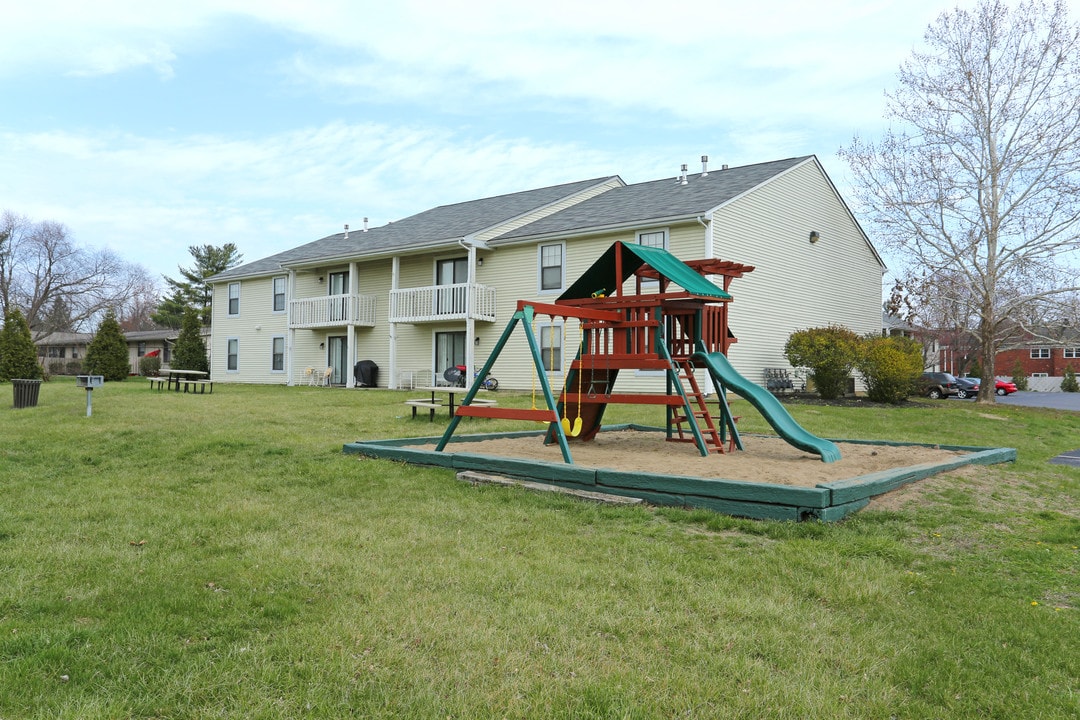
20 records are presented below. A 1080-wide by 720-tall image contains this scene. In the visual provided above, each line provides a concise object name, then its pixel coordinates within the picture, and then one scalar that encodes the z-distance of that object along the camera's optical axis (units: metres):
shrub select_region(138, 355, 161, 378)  44.06
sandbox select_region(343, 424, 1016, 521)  6.09
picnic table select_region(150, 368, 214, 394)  22.47
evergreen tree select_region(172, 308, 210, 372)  37.88
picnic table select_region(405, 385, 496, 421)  13.87
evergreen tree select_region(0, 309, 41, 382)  28.67
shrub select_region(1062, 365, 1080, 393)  49.84
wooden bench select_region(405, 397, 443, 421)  14.23
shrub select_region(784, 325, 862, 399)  20.58
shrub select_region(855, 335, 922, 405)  20.05
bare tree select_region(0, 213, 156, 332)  55.59
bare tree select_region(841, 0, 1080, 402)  21.92
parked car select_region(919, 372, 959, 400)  32.68
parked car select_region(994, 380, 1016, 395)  41.00
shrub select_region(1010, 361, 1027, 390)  52.34
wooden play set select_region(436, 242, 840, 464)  8.57
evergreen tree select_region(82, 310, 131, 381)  33.09
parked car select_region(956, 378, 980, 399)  34.91
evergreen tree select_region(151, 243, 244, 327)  62.12
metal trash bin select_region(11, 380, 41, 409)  16.16
